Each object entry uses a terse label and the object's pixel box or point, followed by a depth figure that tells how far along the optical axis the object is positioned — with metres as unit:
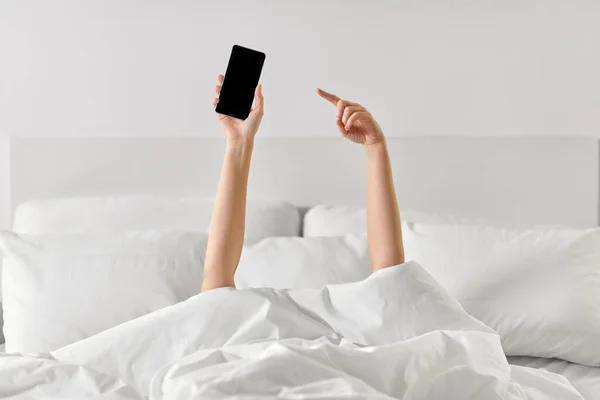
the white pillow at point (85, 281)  2.07
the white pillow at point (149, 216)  2.46
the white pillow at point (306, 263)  2.14
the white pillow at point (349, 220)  2.37
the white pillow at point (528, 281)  1.98
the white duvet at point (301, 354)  1.25
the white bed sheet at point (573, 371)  1.83
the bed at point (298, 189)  2.35
